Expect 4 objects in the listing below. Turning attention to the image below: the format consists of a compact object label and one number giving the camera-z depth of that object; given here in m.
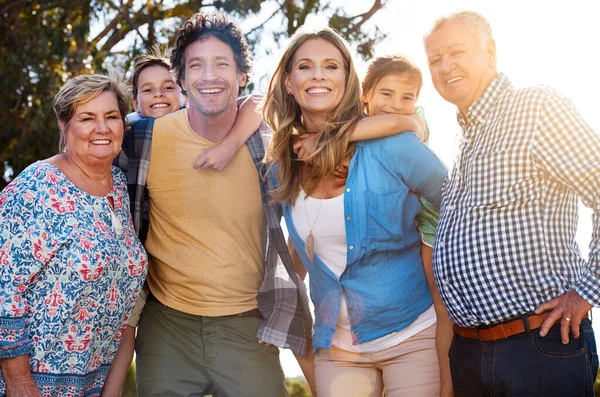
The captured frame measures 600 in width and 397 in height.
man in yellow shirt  3.80
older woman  3.28
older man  2.69
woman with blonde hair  3.29
